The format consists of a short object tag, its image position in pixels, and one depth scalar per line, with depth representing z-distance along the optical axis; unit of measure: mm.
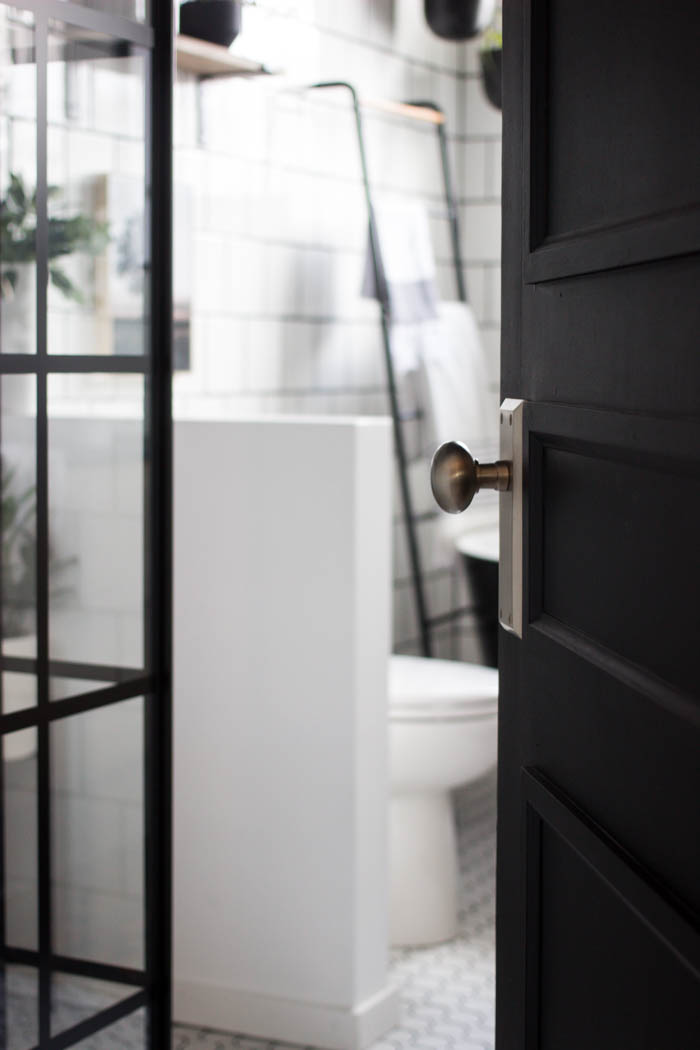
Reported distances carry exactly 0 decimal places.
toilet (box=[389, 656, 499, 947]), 2264
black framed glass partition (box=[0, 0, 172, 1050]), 1422
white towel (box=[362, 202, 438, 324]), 2809
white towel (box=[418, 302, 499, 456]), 2938
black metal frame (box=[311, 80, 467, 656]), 2727
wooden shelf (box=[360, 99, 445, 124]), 2793
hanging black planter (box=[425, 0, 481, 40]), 2930
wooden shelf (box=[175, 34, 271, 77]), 2193
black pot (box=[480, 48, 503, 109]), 3145
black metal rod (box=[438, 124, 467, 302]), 3137
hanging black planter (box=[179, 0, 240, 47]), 2186
